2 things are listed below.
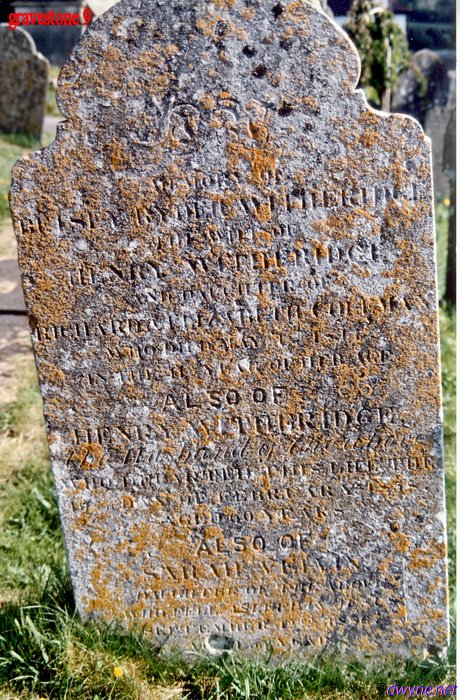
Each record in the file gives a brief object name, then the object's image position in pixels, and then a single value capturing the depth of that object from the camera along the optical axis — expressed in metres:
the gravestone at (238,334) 2.28
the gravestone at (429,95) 9.09
